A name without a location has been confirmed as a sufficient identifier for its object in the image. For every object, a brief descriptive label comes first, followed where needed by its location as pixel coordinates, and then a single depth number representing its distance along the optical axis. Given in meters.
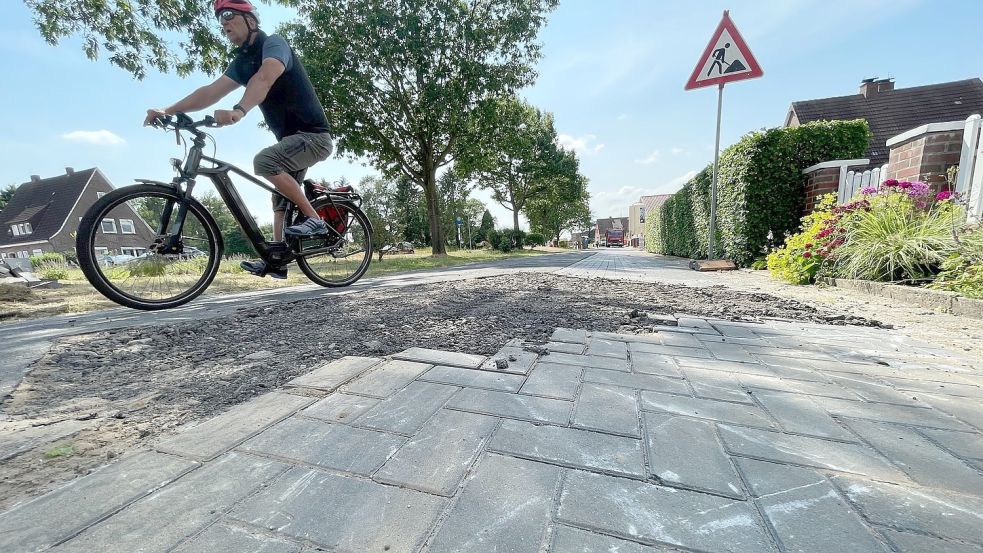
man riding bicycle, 2.60
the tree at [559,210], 28.80
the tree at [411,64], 11.52
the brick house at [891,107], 14.89
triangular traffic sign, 5.79
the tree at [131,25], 5.80
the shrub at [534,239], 31.80
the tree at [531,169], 26.17
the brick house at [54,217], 27.52
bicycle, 2.41
